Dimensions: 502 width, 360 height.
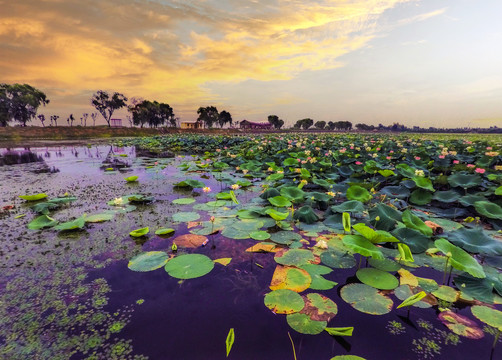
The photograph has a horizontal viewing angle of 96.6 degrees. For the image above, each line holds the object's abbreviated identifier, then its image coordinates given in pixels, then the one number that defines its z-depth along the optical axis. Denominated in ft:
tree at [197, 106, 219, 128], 283.71
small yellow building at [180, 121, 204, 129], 284.98
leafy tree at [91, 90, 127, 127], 187.93
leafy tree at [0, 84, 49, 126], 139.54
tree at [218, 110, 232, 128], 306.55
